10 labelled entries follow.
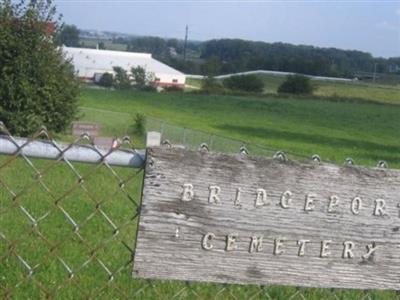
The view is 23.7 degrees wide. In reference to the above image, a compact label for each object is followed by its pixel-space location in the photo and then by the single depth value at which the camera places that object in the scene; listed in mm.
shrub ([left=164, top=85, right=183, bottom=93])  55875
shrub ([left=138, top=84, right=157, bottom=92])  54128
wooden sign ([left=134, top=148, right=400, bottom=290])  3117
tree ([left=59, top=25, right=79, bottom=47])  53262
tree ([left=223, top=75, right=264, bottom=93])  59906
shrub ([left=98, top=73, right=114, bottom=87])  55156
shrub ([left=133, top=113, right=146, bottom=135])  26531
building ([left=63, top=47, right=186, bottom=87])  56747
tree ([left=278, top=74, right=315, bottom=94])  59938
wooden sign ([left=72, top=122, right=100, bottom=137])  18622
